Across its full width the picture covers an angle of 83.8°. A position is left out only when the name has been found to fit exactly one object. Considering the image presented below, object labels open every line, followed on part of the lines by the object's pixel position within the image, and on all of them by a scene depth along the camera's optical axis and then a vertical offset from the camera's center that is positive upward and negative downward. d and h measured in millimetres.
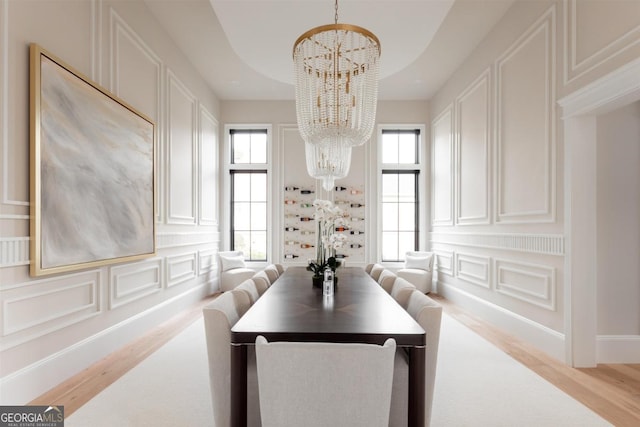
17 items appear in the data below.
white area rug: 2059 -1203
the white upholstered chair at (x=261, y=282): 2736 -543
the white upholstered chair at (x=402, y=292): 2199 -507
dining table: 1454 -507
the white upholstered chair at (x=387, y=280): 2902 -553
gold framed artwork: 2332 +318
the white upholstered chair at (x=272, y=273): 3463 -595
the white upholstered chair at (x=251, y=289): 2252 -503
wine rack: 6676 -152
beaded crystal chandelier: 2518 +915
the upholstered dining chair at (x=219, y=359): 1635 -670
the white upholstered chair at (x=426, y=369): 1574 -717
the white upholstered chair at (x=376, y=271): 3442 -569
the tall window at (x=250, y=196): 6785 +338
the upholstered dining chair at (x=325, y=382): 1220 -583
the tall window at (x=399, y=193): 6796 +405
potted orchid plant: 2580 -190
